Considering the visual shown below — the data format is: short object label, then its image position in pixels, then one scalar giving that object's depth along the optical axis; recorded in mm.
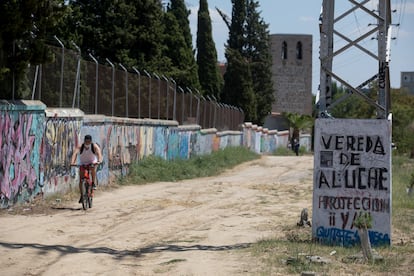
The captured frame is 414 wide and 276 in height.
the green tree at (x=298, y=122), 75100
